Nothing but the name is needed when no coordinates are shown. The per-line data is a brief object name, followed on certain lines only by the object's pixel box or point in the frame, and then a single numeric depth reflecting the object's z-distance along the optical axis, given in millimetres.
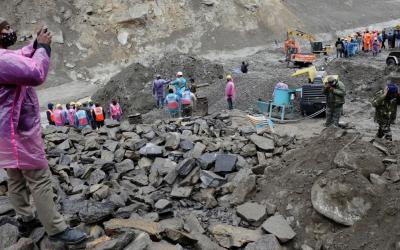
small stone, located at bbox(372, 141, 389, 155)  6114
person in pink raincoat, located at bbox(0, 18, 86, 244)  3250
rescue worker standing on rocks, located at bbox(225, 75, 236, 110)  14484
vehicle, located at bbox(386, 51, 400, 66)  19341
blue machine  13843
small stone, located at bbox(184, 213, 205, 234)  4934
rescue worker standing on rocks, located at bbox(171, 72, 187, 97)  16177
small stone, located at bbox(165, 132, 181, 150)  7797
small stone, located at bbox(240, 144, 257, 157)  7988
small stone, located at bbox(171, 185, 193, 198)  6057
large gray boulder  5000
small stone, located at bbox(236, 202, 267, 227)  5324
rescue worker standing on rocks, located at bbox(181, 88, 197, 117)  13344
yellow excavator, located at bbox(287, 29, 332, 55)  27719
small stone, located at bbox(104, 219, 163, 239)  4348
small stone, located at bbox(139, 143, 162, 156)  7363
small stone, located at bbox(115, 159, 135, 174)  6814
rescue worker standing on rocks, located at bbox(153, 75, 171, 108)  16859
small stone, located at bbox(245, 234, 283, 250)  4633
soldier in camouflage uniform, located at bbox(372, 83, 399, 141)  9344
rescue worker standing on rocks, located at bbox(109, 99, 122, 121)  14578
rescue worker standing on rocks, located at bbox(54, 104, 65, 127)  13445
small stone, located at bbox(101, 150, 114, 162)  7212
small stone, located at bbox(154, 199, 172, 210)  5371
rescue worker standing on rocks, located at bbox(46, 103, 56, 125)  13775
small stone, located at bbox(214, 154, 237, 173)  6827
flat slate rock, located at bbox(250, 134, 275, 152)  8172
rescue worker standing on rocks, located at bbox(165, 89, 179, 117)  13725
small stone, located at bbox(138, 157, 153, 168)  7130
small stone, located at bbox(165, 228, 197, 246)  4457
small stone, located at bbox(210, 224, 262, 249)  4869
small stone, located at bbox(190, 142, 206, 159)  7491
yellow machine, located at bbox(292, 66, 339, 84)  15672
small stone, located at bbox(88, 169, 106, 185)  6203
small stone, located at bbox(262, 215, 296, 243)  4906
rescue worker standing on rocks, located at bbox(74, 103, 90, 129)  13008
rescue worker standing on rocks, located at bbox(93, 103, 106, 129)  13172
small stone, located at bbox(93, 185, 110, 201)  5441
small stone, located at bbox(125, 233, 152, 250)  3961
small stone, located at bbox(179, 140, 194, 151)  7773
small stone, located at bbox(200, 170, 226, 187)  6363
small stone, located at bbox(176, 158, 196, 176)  6440
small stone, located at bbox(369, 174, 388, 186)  5236
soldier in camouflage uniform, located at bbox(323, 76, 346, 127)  10281
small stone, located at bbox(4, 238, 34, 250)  3830
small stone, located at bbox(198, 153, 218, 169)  6801
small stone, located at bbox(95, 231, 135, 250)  3905
